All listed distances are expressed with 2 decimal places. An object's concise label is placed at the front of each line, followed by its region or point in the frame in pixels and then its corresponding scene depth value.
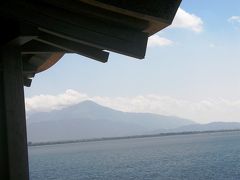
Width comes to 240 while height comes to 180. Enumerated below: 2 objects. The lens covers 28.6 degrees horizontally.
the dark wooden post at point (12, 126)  4.02
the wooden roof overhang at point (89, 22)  3.72
